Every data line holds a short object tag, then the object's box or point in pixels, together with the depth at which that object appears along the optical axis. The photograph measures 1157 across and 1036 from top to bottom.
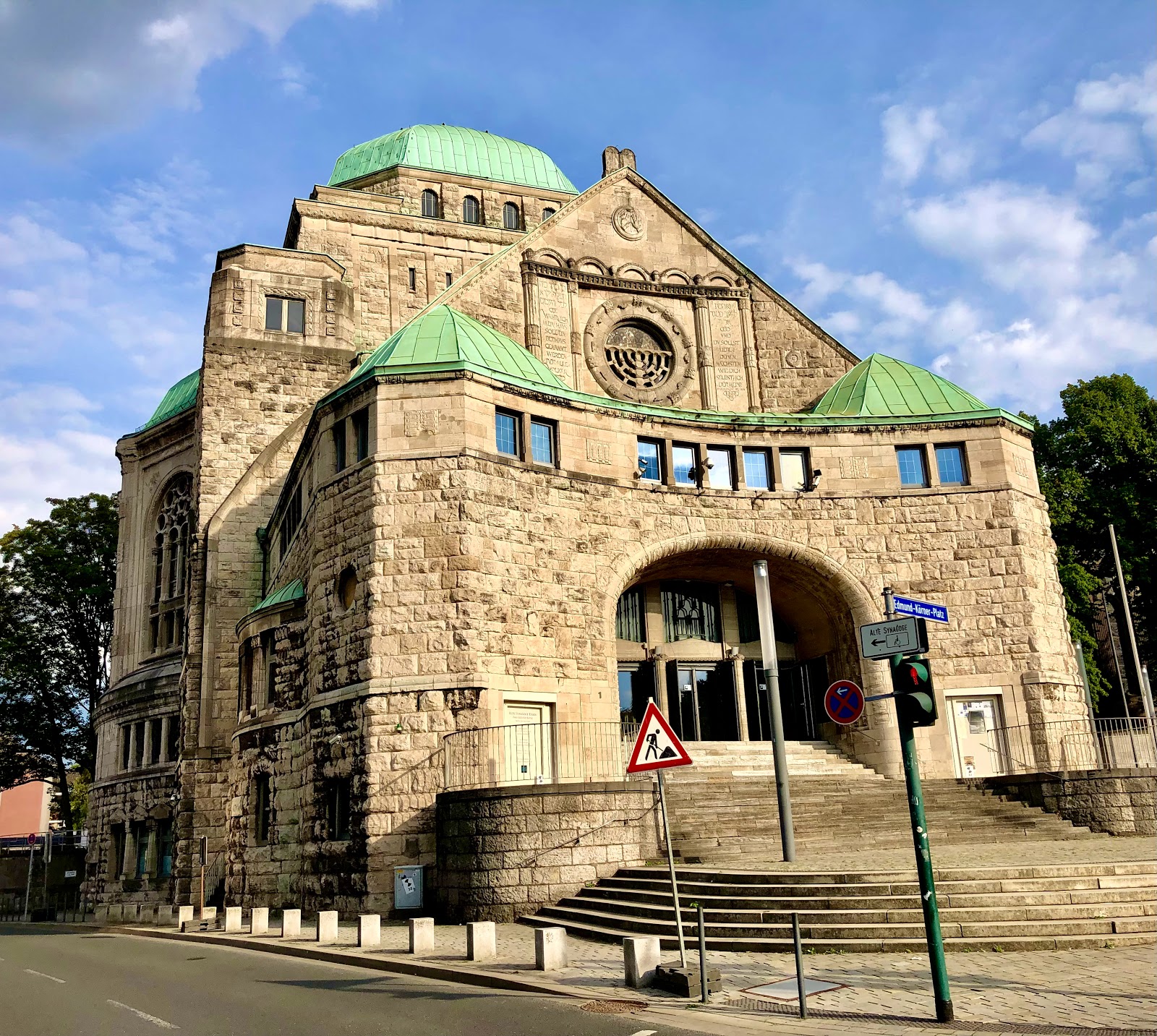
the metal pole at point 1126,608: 30.02
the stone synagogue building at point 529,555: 19.61
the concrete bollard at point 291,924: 16.30
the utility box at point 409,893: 17.78
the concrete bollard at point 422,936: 13.52
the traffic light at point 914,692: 8.83
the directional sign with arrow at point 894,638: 9.22
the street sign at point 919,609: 9.66
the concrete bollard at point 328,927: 15.45
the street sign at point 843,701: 12.38
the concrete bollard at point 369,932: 14.20
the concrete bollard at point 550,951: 11.64
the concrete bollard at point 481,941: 12.50
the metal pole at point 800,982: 8.94
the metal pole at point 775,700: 16.45
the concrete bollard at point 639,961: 10.70
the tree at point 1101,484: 34.91
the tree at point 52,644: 43.56
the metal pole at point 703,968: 9.91
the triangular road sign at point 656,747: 10.99
